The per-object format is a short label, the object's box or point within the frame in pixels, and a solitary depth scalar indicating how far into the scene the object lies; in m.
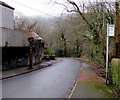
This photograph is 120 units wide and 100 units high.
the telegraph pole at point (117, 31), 14.08
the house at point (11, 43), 21.23
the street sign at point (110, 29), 12.58
